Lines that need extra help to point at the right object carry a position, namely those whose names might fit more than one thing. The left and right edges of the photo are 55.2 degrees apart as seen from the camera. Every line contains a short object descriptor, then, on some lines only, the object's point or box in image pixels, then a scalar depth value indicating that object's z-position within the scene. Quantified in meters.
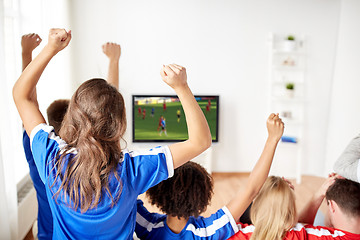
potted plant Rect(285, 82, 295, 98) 4.08
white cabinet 4.11
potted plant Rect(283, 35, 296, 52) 4.05
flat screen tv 4.11
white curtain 1.97
